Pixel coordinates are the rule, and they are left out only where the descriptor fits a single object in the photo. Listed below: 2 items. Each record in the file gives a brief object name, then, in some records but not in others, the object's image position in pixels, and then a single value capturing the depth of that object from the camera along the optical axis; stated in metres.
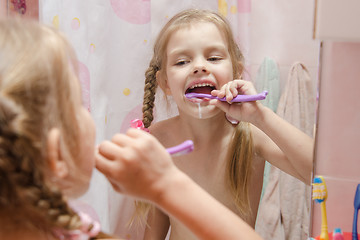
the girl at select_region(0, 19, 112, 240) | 0.40
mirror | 0.83
